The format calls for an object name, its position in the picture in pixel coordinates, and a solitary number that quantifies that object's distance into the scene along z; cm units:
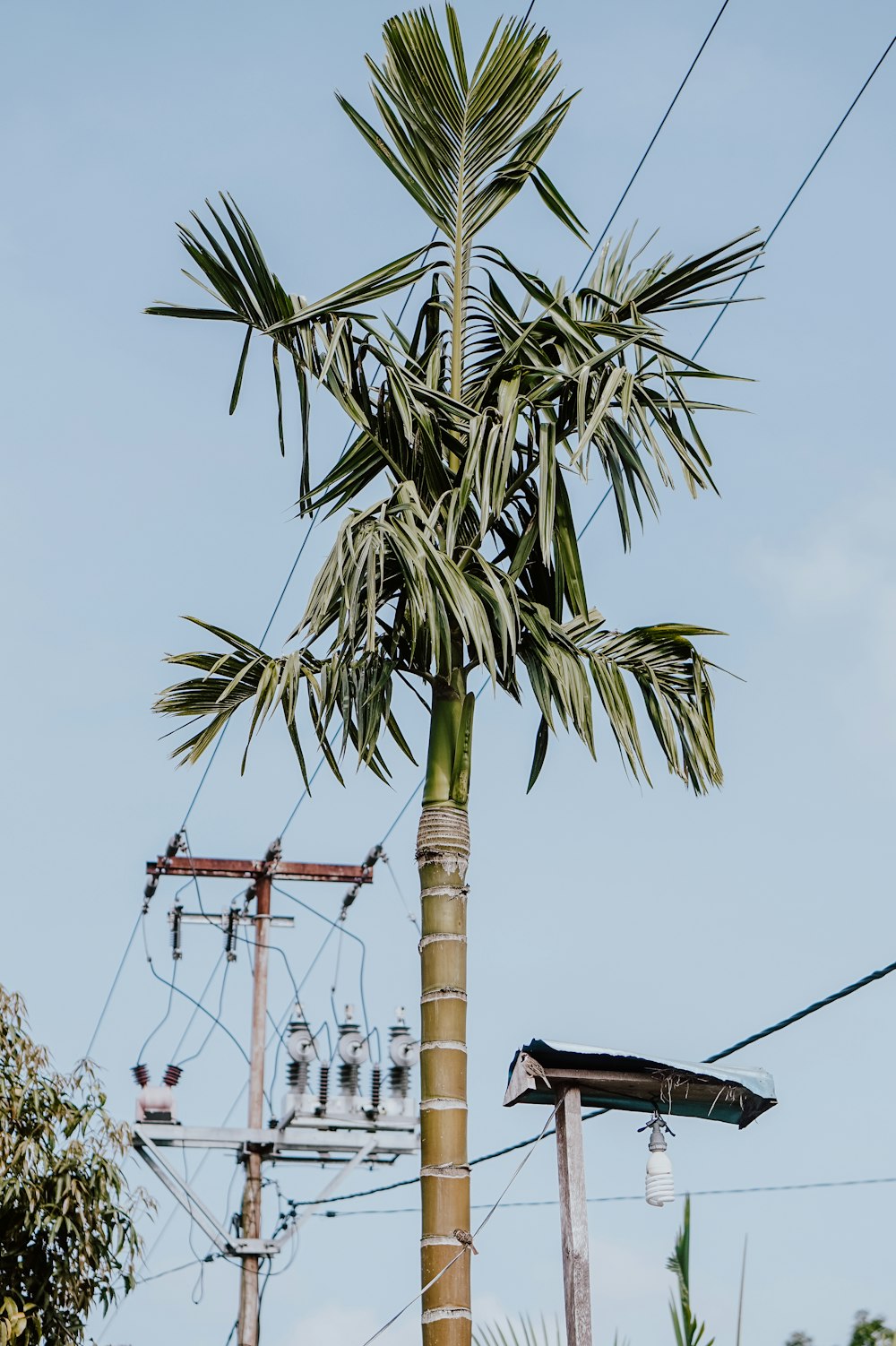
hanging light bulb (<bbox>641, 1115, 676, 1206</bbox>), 1563
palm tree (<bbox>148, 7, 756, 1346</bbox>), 1564
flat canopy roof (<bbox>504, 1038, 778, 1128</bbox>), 1497
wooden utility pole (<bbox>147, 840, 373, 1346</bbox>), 3559
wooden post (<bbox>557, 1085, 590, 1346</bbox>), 1403
